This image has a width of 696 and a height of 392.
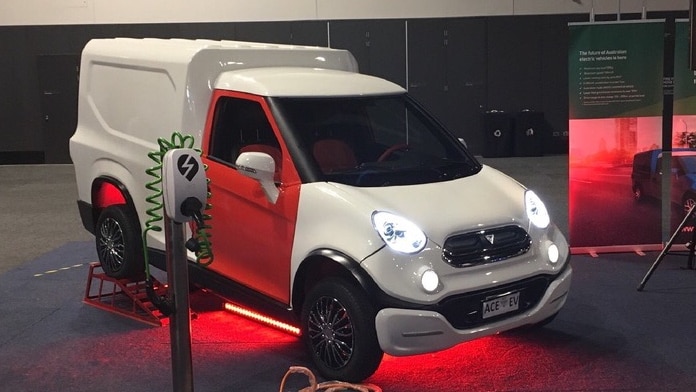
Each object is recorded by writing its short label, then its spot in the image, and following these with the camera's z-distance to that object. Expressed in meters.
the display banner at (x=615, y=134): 6.61
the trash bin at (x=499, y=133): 13.60
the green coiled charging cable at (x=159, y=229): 3.52
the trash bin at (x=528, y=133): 13.55
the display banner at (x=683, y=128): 6.62
